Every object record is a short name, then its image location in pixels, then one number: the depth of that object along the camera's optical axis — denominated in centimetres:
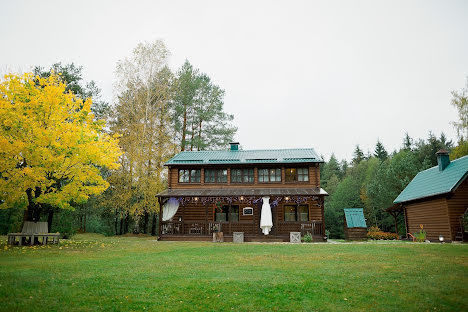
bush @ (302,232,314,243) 1845
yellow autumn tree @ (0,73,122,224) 1296
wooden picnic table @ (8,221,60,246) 1432
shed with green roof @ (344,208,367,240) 2042
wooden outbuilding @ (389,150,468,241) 1695
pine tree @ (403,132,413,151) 5256
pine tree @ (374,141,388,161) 5507
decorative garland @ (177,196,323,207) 2043
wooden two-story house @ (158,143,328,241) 2039
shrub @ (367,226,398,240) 2173
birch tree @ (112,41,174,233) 2541
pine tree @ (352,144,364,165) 6022
